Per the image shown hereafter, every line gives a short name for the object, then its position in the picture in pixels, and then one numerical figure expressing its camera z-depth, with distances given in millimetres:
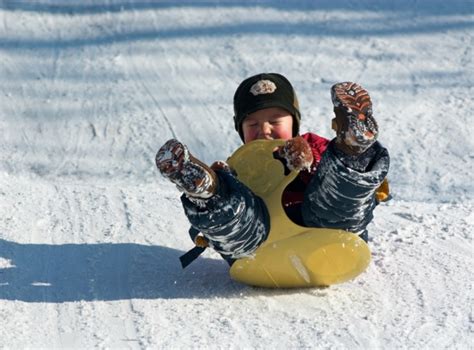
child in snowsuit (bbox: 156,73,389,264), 5437
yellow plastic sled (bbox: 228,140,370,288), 5805
